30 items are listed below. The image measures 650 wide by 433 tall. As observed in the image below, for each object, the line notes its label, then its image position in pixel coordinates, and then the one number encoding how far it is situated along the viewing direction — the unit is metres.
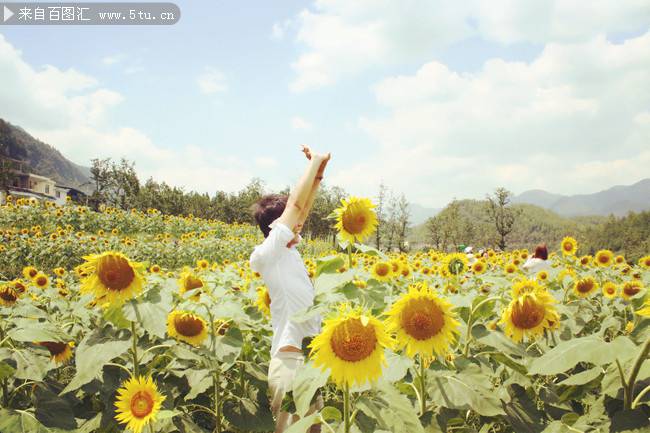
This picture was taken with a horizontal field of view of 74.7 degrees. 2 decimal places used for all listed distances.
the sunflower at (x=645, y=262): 6.02
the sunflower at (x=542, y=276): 5.18
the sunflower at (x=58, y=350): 2.59
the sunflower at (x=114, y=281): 2.21
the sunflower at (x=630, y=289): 3.83
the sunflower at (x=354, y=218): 2.63
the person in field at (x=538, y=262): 5.91
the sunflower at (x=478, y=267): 6.67
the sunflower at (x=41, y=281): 5.39
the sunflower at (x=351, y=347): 1.46
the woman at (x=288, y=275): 2.46
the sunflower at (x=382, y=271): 3.79
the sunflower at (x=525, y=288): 2.21
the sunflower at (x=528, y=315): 2.02
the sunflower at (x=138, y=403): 1.98
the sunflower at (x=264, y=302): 3.08
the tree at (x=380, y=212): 43.63
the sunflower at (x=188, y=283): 2.93
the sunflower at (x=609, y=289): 4.45
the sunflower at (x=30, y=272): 5.70
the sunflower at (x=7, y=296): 3.11
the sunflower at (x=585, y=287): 3.93
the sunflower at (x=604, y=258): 6.38
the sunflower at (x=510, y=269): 6.77
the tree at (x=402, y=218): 39.31
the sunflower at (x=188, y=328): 2.43
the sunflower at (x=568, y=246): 6.68
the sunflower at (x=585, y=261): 6.64
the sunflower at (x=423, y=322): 1.70
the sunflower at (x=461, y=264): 4.65
